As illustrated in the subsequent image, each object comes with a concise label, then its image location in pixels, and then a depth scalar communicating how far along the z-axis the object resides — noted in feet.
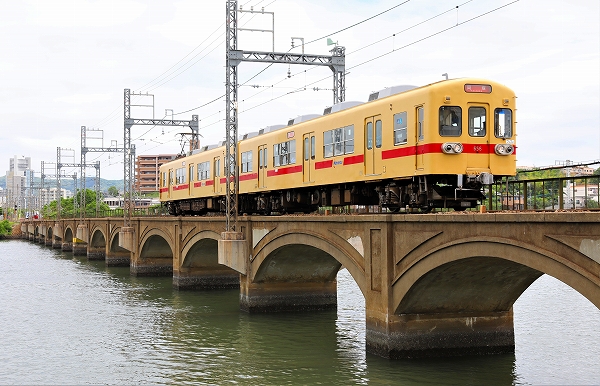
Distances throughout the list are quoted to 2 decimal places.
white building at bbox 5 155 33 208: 522.06
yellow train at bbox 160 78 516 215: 67.46
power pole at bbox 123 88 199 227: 168.14
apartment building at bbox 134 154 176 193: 601.62
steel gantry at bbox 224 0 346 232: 98.12
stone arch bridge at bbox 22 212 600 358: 48.24
